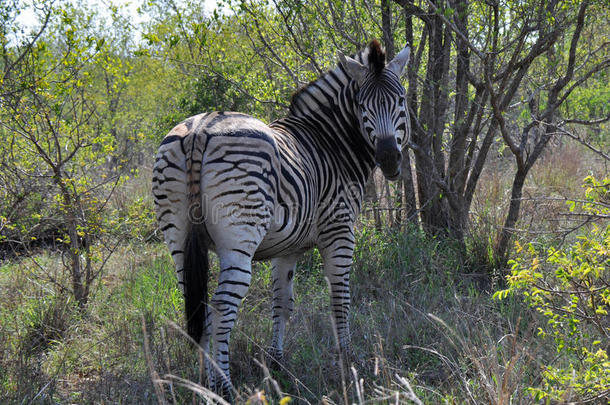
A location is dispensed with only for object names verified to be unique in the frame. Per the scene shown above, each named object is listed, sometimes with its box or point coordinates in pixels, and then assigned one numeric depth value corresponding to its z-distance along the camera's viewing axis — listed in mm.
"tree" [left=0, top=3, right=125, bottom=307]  10195
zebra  7156
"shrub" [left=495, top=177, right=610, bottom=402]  5762
